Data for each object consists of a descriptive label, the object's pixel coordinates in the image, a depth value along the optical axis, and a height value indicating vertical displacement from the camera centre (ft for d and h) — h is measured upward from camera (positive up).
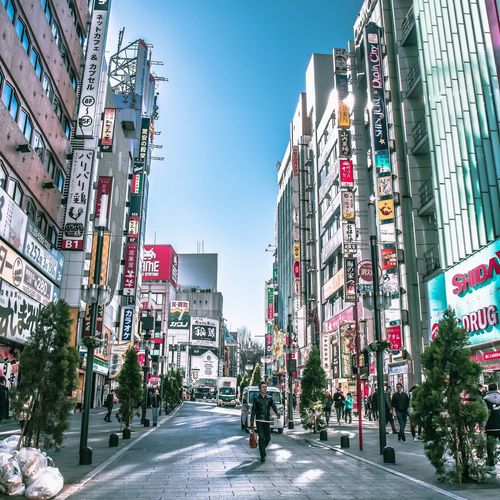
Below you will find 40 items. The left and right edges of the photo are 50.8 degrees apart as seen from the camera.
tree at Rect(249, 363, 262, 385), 195.00 +8.32
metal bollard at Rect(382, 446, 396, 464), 41.06 -4.14
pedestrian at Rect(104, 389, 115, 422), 96.73 -1.29
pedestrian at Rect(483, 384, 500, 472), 38.81 -0.86
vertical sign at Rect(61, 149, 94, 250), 104.37 +35.47
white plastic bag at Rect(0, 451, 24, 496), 26.37 -3.82
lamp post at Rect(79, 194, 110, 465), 40.45 +7.77
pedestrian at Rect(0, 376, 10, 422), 49.40 -0.48
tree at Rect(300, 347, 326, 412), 76.18 +2.16
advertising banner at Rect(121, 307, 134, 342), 192.03 +26.69
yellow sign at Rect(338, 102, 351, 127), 143.33 +75.24
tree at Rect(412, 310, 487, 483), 31.71 -0.31
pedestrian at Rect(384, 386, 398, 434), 63.60 -1.29
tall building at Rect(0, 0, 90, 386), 72.23 +38.58
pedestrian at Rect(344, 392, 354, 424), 95.40 -0.76
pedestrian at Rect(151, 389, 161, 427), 87.35 -1.51
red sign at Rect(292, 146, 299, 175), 215.92 +94.90
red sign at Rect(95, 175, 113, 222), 129.08 +51.22
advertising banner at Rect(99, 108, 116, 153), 127.65 +64.10
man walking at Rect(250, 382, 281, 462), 42.45 -1.44
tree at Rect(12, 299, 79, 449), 34.06 +1.04
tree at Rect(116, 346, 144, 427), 70.59 +1.59
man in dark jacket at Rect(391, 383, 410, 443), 58.95 -0.54
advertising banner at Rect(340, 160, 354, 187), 138.82 +57.78
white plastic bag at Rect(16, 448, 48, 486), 27.37 -3.30
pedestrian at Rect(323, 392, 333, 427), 77.48 -0.92
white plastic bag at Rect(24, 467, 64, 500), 26.12 -4.25
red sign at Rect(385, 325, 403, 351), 102.99 +12.28
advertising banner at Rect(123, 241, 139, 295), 190.63 +46.45
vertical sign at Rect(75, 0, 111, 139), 106.52 +64.11
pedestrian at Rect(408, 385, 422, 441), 61.98 -3.76
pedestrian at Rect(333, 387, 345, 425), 92.07 -0.16
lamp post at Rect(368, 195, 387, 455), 45.53 +6.82
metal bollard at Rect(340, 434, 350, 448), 52.60 -3.99
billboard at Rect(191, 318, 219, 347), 475.72 +59.07
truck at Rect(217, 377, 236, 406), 213.66 +3.07
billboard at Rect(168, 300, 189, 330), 453.58 +70.12
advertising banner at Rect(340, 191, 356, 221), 136.67 +48.67
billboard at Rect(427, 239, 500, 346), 73.44 +16.15
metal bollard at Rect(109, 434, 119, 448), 52.03 -4.02
